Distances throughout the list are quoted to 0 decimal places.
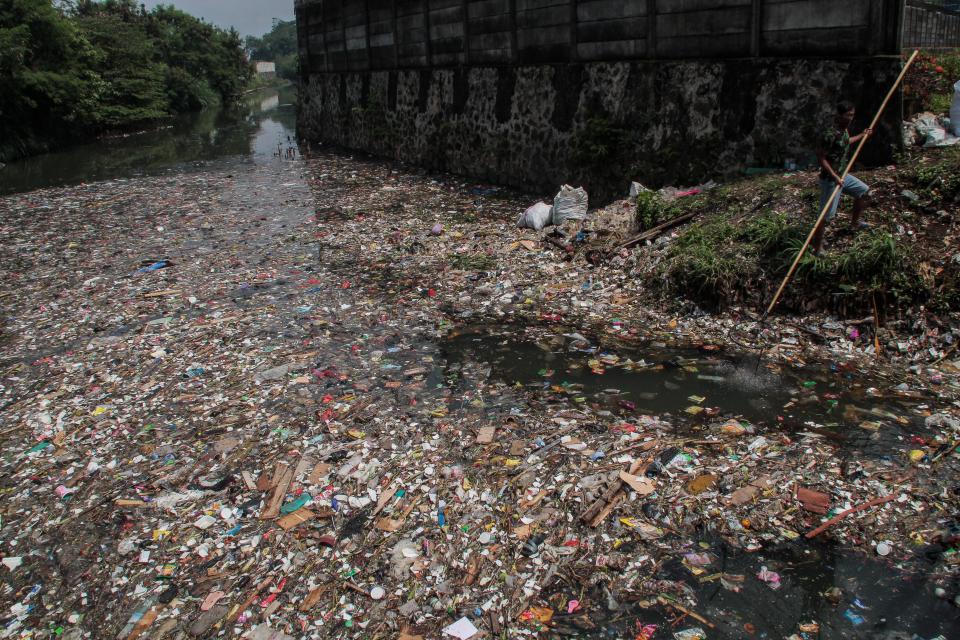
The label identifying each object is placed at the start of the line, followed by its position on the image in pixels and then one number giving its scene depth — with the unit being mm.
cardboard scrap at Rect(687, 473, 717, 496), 3434
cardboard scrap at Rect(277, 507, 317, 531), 3518
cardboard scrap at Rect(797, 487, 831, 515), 3223
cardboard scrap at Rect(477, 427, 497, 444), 4047
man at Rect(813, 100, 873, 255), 4965
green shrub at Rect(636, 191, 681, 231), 6719
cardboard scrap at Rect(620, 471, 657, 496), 3465
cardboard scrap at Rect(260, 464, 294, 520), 3615
